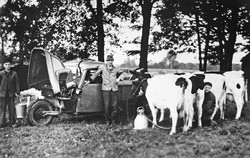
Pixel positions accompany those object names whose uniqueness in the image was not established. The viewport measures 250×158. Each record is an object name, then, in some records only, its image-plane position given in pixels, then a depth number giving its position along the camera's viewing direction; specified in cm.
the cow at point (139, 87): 832
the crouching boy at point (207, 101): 852
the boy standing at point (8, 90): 860
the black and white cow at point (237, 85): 888
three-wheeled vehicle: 835
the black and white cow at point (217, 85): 869
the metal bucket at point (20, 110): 907
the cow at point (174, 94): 709
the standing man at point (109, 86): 833
